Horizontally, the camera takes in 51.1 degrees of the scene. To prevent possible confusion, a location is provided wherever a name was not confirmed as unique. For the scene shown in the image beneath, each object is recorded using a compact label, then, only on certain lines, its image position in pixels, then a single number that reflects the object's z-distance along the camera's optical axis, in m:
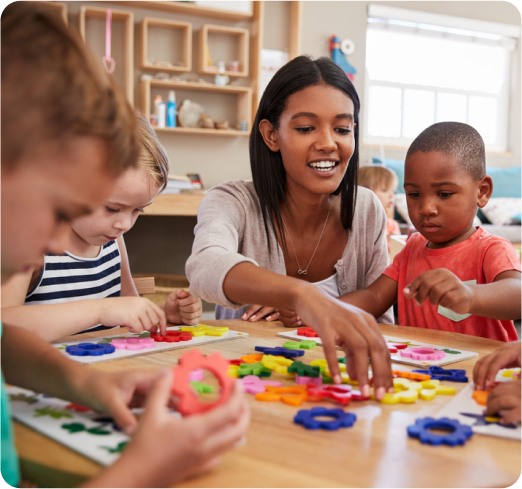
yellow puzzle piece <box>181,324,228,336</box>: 1.13
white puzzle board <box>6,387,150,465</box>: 0.56
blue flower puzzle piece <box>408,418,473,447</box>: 0.60
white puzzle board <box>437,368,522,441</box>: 0.64
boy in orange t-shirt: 1.42
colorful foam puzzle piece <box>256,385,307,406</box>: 0.73
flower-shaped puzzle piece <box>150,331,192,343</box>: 1.06
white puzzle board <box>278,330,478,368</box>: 0.95
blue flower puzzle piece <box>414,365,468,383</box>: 0.86
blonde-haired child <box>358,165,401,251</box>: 3.57
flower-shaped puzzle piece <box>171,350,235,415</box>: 0.56
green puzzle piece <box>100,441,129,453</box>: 0.55
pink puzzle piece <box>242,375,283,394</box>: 0.77
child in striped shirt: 1.05
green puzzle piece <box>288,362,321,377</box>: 0.83
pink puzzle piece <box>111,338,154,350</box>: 0.99
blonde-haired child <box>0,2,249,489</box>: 0.46
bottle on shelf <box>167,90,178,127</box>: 3.82
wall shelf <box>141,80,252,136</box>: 3.76
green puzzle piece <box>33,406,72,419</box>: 0.65
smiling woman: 1.47
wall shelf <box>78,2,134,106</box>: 3.57
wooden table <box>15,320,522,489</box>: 0.52
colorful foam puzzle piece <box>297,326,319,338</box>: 1.15
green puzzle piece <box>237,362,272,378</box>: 0.85
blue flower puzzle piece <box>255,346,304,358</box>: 0.98
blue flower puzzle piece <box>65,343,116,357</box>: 0.94
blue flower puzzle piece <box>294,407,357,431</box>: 0.64
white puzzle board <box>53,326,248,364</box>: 0.93
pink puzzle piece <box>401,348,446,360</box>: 0.97
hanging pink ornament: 3.60
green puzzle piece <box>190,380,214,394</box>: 0.76
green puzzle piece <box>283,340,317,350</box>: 1.05
